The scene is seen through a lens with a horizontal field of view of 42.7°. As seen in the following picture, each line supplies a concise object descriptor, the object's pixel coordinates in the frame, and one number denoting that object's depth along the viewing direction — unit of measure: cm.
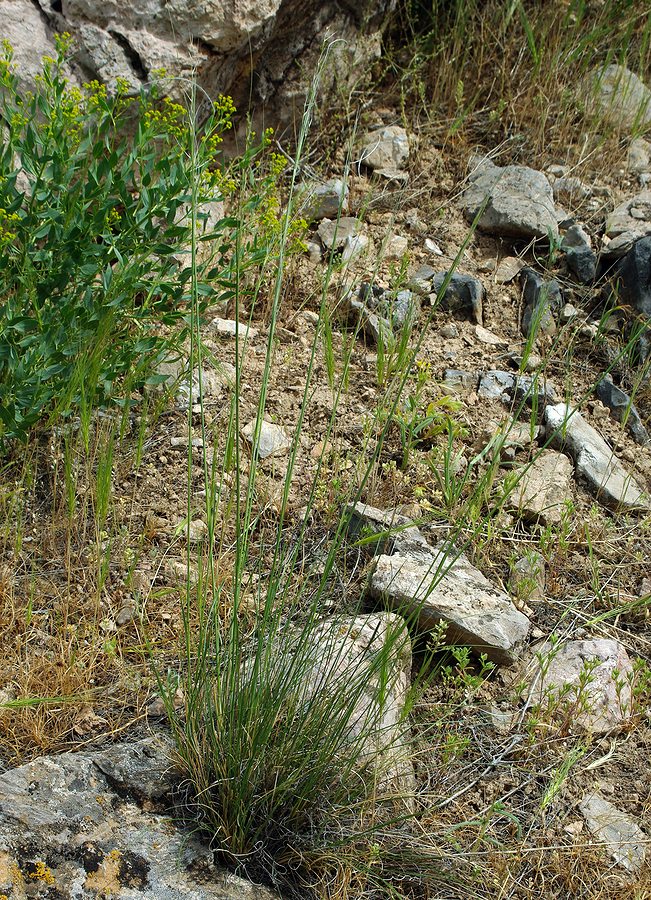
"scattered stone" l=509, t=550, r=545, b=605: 258
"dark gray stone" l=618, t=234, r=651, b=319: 350
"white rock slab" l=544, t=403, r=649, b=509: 297
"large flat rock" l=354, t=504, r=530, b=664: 233
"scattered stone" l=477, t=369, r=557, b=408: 321
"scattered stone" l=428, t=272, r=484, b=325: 348
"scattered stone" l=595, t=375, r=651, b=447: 323
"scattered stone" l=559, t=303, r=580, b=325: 353
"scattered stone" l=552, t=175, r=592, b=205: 395
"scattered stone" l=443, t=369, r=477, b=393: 322
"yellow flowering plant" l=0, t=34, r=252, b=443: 241
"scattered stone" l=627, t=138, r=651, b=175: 416
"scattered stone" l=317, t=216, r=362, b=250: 359
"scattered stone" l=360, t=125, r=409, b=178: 393
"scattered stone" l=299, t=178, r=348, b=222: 354
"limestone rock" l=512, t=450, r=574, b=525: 283
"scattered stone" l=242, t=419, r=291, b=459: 282
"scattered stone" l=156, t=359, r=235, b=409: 286
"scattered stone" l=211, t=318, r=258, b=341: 317
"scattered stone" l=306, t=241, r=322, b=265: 354
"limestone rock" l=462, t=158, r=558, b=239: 369
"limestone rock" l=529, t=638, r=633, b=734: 228
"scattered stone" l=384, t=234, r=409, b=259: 361
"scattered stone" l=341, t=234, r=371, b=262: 345
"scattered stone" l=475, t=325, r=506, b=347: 344
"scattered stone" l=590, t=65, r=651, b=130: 412
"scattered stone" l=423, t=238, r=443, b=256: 368
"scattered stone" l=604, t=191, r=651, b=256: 367
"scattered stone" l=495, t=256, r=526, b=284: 365
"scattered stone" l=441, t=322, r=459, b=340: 343
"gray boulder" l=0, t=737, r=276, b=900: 160
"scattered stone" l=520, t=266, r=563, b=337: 348
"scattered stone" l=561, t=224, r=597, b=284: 364
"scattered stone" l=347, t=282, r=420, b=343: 321
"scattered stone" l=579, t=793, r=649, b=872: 204
